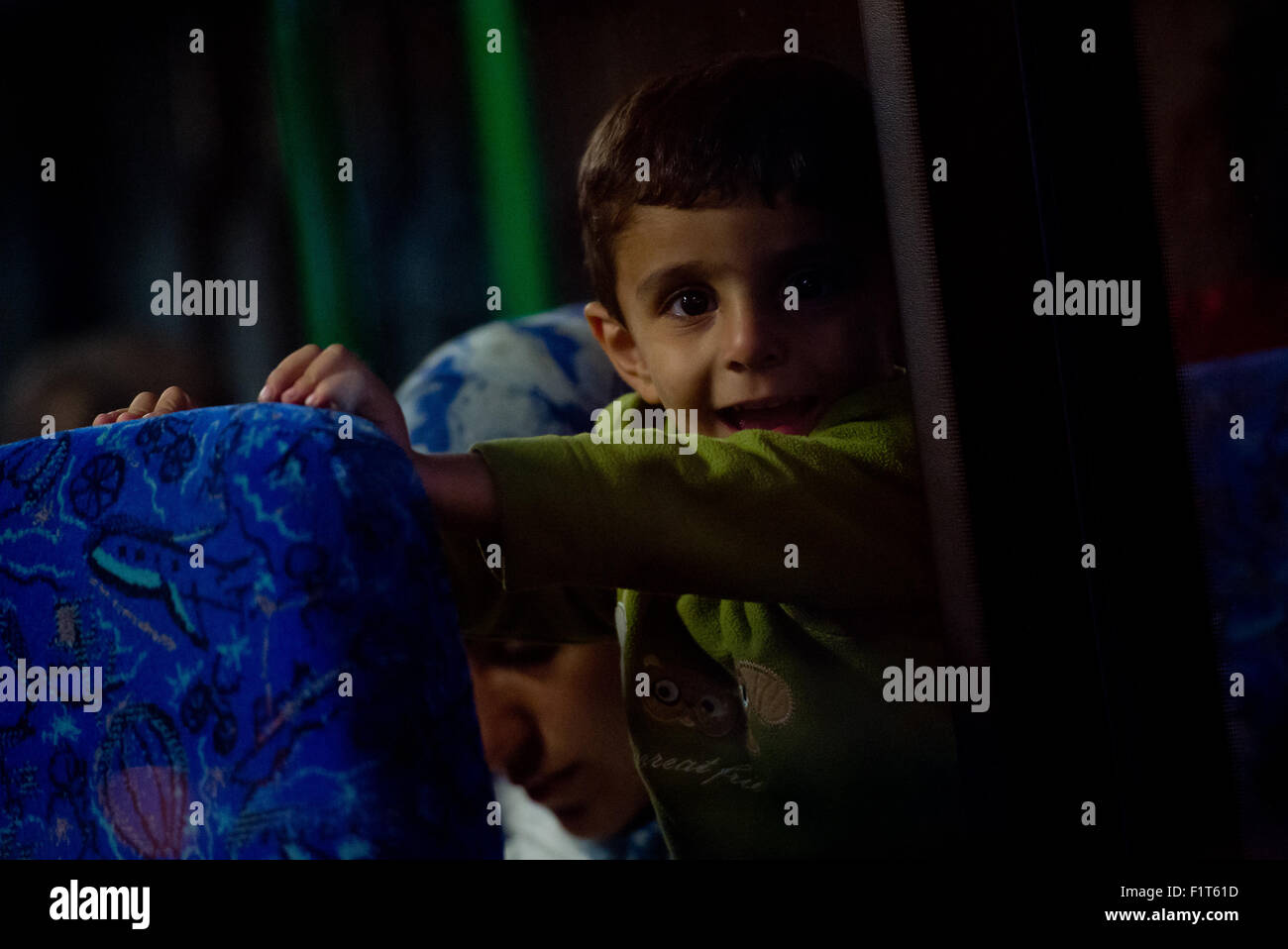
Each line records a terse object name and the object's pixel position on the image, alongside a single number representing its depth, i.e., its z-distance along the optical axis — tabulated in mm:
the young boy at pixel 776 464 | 831
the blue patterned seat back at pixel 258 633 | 622
